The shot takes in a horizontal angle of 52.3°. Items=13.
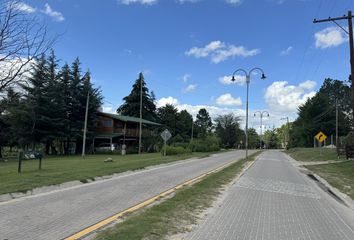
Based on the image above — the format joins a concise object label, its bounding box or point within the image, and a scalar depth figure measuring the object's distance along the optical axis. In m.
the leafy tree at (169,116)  101.12
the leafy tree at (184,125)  103.12
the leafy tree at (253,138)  137.68
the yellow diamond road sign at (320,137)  41.05
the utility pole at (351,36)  24.22
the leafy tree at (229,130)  112.56
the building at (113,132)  60.97
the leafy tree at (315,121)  91.14
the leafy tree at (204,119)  154.38
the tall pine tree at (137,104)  91.94
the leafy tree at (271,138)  169.65
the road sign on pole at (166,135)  38.15
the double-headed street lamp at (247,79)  37.00
